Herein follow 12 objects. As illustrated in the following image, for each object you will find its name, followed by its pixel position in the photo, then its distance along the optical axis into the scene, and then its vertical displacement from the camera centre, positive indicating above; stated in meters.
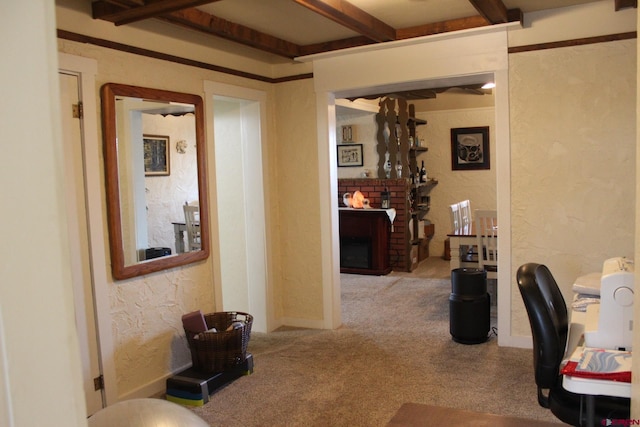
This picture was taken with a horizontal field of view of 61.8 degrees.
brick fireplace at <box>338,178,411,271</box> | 7.09 -0.51
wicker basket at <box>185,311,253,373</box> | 3.46 -1.08
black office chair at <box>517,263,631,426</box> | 1.94 -0.76
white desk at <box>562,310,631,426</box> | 1.60 -0.67
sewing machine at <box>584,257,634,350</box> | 1.89 -0.52
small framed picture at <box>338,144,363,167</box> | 7.58 +0.33
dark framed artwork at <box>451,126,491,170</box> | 7.96 +0.38
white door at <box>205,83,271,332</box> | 4.61 -0.17
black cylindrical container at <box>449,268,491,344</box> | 4.12 -1.04
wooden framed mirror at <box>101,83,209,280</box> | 3.24 +0.06
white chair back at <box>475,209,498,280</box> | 5.04 -0.66
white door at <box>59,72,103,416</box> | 2.97 -0.28
